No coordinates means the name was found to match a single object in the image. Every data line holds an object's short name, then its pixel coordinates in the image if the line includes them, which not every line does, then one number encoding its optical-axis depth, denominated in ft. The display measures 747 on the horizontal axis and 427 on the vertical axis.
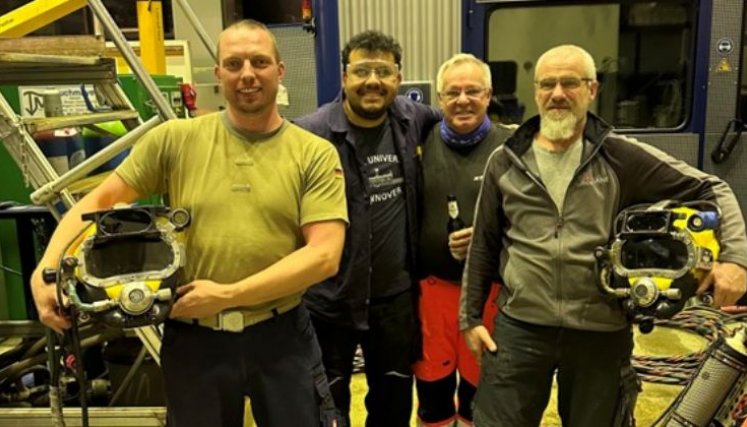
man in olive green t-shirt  6.03
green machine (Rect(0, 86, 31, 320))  11.16
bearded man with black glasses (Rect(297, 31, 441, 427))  7.71
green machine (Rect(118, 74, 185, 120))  13.25
